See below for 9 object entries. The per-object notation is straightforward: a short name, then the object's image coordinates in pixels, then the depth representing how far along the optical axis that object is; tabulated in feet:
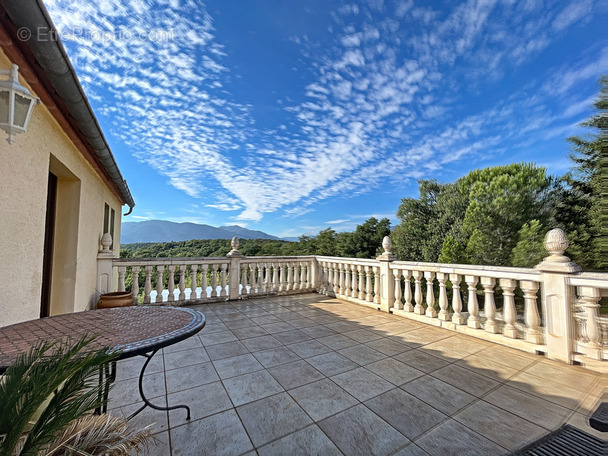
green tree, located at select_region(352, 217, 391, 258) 95.55
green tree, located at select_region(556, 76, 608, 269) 41.62
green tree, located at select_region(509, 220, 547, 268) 45.60
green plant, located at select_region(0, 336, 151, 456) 1.99
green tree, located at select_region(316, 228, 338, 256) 108.68
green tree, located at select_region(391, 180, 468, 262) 64.03
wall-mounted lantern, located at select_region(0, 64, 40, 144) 4.56
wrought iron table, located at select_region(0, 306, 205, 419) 3.76
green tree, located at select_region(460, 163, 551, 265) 52.44
